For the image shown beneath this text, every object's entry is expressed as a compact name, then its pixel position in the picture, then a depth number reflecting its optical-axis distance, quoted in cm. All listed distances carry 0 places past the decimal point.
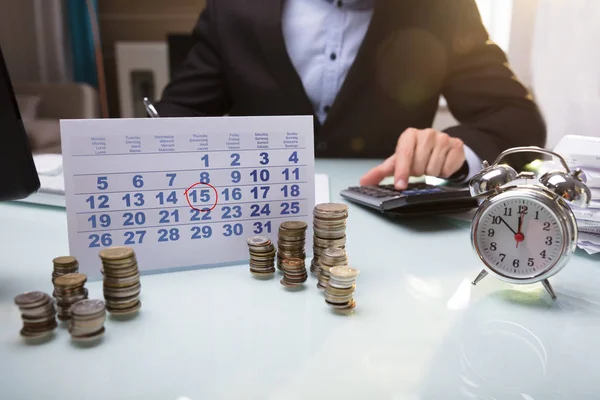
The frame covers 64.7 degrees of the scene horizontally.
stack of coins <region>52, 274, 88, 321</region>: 43
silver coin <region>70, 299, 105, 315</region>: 40
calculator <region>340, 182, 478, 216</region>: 71
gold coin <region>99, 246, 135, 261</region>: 45
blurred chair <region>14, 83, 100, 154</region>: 343
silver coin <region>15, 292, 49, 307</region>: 40
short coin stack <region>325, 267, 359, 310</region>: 45
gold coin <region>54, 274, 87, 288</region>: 43
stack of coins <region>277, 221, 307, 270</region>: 54
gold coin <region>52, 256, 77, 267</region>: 48
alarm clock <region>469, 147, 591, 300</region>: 48
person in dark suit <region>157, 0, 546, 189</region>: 148
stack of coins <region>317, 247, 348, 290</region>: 50
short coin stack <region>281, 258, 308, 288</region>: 51
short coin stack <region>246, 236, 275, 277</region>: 54
